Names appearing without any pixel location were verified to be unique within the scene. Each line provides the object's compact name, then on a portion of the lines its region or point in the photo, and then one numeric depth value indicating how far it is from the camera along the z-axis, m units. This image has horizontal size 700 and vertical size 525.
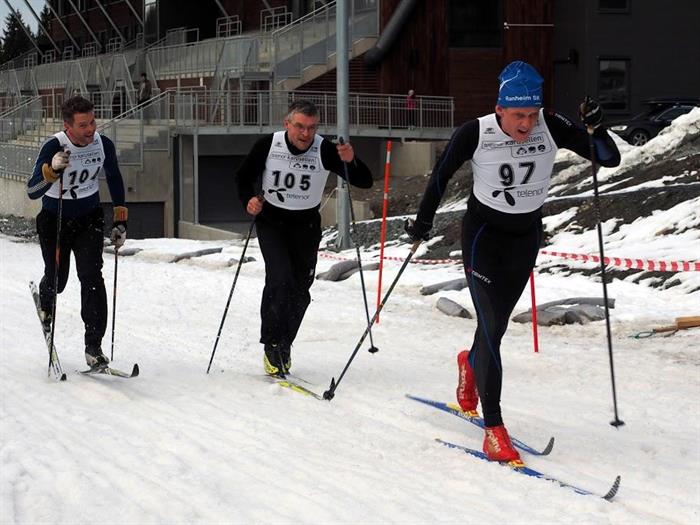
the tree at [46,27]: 72.47
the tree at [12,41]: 83.94
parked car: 29.11
